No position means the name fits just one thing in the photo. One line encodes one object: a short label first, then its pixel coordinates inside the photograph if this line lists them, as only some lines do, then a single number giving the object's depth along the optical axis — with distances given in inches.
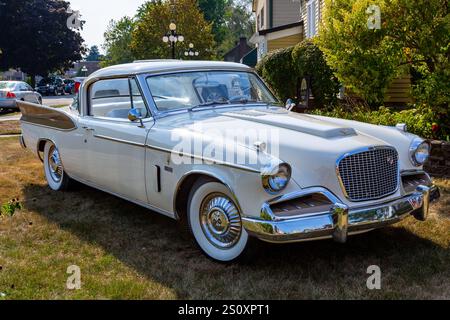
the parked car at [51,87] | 1737.2
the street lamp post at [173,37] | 853.2
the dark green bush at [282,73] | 520.7
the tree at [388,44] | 267.7
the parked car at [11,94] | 798.5
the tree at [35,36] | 1711.4
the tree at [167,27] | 1455.5
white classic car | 143.4
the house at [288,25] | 547.2
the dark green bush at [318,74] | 462.3
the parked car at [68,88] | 1807.3
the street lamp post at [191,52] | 1333.7
